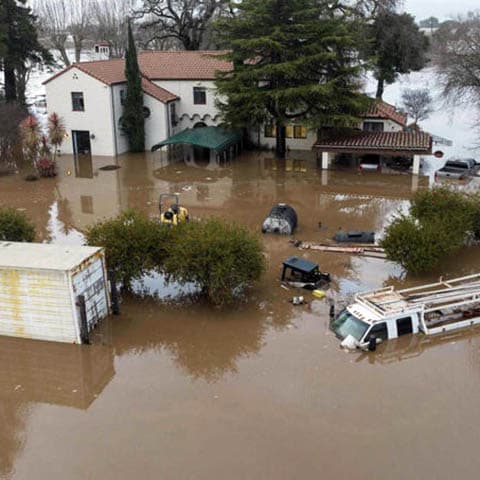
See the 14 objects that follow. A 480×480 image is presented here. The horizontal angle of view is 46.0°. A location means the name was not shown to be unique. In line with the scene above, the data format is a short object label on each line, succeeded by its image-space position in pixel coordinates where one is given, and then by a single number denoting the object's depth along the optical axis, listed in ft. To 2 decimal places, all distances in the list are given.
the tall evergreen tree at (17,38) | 137.39
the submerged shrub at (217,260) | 51.78
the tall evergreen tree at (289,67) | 107.24
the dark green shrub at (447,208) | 64.59
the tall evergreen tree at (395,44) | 146.00
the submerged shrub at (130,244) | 54.75
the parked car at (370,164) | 110.63
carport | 104.68
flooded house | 122.01
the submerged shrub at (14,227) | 61.00
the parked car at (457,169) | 103.14
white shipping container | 46.93
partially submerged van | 47.65
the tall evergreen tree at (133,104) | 121.49
